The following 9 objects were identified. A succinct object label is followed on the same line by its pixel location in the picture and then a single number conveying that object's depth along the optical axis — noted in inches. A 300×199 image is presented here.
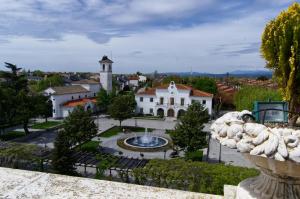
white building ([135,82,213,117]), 1485.0
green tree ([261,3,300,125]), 127.5
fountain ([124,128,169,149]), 948.0
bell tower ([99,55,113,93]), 1787.6
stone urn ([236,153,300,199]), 93.9
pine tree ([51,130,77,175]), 593.3
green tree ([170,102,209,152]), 754.8
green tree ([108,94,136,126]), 1184.8
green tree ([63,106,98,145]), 860.0
